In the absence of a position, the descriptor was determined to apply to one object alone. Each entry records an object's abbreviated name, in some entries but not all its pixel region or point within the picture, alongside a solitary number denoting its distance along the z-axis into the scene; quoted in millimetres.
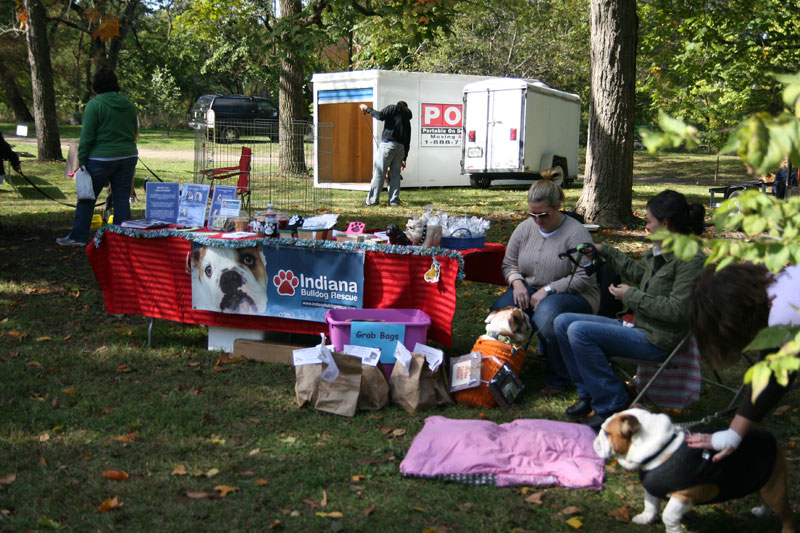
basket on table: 5367
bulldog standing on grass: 2928
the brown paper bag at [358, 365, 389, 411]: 4500
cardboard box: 5273
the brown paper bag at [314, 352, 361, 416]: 4438
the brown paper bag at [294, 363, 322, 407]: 4480
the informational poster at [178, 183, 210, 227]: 5840
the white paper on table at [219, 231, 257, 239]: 5281
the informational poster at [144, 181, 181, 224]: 5844
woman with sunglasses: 4750
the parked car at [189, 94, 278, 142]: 31656
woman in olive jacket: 3994
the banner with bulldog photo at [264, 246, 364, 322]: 5016
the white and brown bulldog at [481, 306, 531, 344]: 4711
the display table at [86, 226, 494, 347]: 4875
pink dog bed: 3646
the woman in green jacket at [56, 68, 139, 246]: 7699
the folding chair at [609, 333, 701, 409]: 4152
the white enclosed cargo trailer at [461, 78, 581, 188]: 16266
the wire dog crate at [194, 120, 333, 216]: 8109
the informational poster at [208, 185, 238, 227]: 5828
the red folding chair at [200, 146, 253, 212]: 8086
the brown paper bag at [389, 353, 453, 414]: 4486
